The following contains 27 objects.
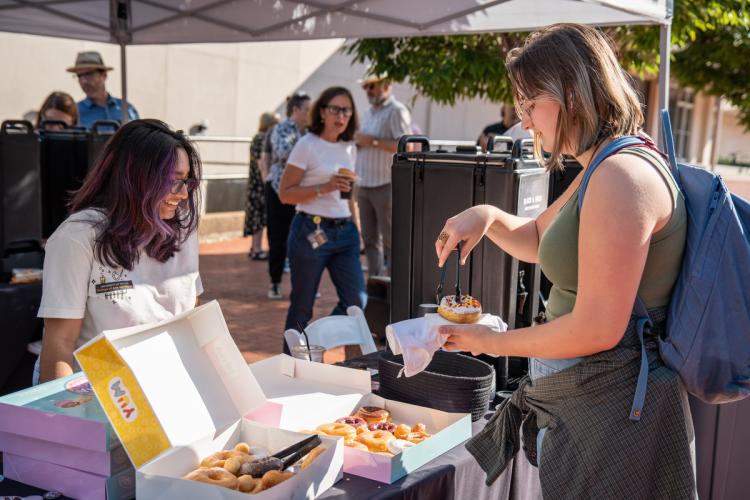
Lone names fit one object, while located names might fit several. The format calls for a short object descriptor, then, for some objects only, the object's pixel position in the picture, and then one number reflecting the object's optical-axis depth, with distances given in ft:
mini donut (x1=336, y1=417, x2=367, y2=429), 6.77
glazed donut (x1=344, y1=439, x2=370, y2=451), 6.06
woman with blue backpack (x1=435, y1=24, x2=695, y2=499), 4.97
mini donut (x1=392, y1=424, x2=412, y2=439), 6.57
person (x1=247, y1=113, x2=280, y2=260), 30.17
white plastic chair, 10.25
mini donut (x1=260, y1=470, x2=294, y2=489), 5.19
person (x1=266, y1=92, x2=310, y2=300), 24.40
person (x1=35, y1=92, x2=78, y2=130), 19.06
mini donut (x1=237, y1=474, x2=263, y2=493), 5.11
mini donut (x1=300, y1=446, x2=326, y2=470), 5.42
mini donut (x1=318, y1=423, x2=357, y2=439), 6.43
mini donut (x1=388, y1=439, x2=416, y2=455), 6.07
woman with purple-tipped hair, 7.47
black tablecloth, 5.58
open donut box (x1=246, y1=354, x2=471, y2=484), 5.82
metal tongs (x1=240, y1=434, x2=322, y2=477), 5.38
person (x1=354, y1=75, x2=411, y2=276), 22.74
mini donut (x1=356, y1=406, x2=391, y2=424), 6.93
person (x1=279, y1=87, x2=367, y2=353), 14.80
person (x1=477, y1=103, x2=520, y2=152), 24.39
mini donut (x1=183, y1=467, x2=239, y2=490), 5.11
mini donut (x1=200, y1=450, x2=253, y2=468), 5.51
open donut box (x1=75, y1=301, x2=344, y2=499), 5.09
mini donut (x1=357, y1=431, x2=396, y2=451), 6.20
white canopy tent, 14.60
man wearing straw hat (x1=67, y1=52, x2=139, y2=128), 21.71
